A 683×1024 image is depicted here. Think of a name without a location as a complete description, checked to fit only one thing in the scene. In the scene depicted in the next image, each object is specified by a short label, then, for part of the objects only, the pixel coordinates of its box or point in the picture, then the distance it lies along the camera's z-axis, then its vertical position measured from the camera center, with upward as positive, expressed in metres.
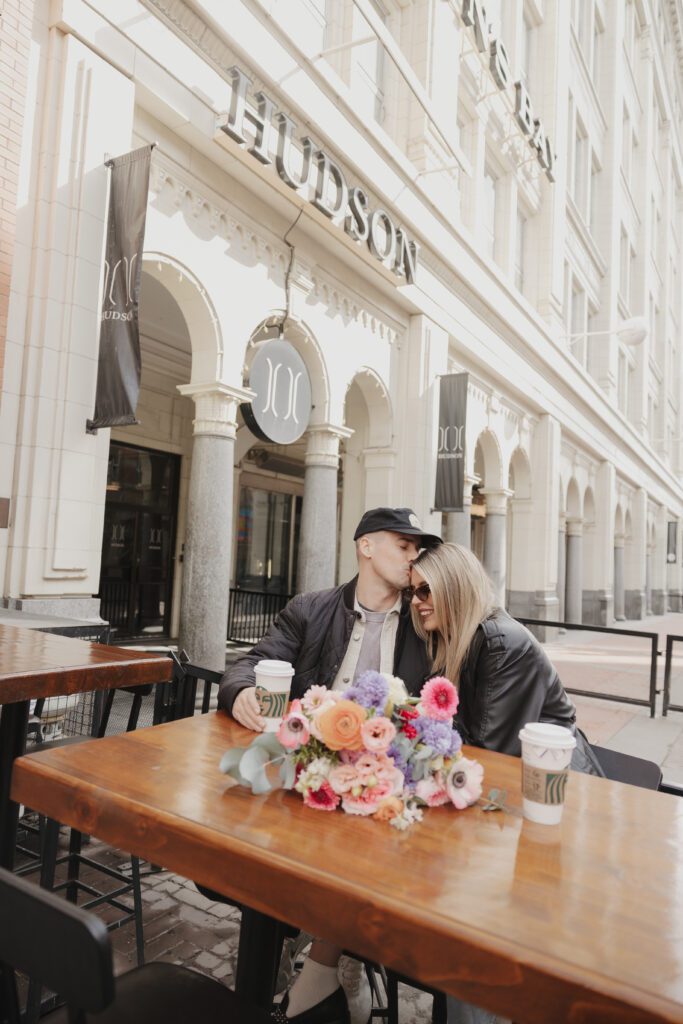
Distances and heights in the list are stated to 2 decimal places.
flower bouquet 1.45 -0.42
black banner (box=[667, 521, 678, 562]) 34.31 +2.01
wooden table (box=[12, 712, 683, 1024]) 0.99 -0.56
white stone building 5.38 +3.60
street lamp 15.48 +5.60
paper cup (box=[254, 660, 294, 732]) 1.87 -0.36
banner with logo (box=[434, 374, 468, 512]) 10.70 +1.96
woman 2.24 -0.30
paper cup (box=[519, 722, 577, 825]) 1.48 -0.43
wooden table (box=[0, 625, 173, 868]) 2.07 -0.41
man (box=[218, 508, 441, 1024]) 2.56 -0.25
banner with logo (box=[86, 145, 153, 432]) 5.38 +2.11
